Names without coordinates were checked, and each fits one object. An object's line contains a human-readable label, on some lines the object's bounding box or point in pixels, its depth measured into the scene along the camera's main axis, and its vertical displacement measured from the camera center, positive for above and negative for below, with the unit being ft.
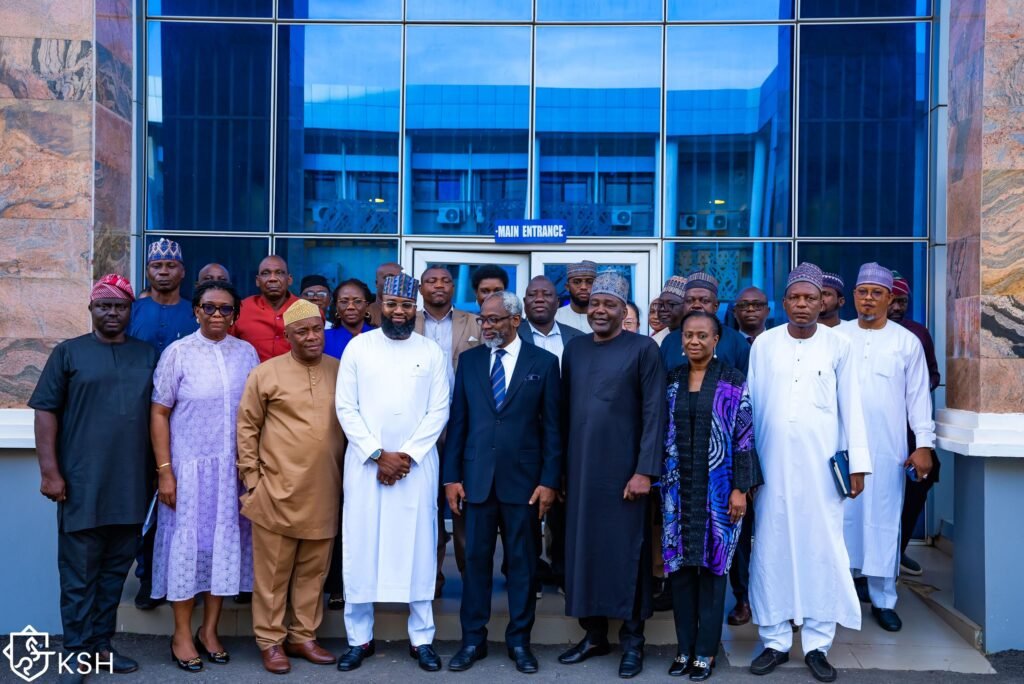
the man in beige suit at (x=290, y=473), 17.03 -2.60
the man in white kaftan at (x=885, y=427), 19.56 -1.85
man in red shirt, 20.12 +0.32
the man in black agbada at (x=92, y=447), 16.70 -2.14
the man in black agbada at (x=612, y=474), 16.98 -2.52
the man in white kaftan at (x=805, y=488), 17.04 -2.74
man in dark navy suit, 17.25 -2.39
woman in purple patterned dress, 16.53 -2.49
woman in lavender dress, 17.08 -2.60
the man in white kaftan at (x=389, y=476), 17.24 -2.64
